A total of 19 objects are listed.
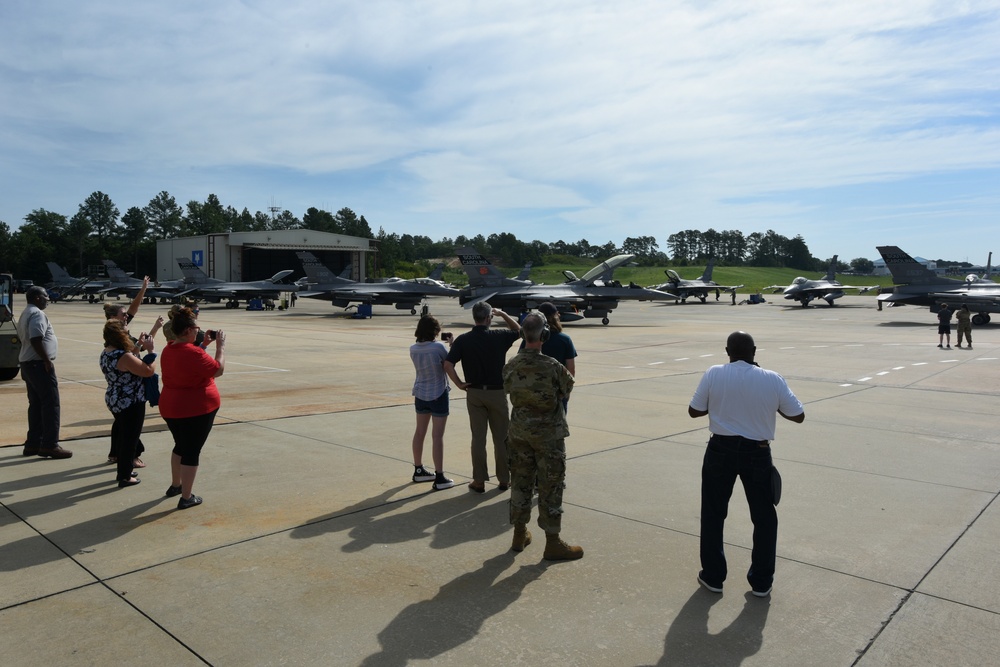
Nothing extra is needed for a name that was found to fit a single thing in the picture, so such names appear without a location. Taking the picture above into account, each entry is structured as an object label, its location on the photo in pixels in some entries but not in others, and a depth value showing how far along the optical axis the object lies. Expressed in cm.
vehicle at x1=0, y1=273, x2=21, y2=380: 1285
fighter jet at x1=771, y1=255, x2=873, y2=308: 5502
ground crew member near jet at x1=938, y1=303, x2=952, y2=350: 2142
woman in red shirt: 576
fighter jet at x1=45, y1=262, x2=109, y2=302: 6318
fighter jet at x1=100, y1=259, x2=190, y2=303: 5954
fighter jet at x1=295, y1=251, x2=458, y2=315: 4209
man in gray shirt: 731
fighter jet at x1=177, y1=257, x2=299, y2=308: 5156
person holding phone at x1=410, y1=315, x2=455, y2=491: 657
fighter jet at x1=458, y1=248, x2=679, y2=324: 3459
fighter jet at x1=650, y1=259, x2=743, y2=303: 6338
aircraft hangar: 7781
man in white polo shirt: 433
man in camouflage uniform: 488
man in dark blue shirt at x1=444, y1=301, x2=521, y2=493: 621
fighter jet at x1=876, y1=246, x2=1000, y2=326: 3409
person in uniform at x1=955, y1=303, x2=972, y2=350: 2138
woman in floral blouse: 637
